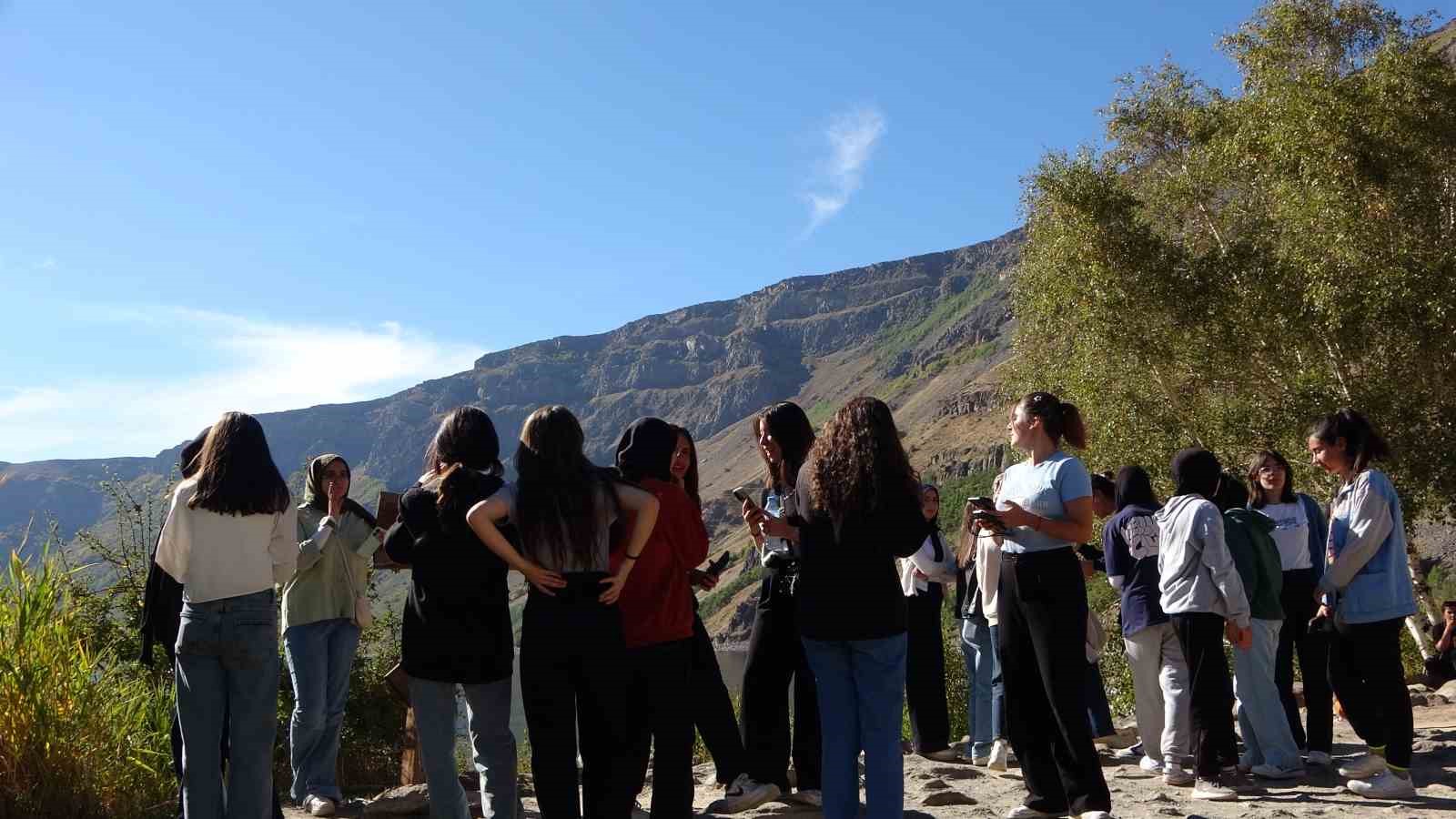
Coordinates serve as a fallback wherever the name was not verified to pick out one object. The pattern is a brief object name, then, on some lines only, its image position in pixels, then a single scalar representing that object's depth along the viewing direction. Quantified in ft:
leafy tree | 59.98
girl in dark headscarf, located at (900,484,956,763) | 24.72
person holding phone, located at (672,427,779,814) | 18.89
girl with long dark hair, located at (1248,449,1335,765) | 22.95
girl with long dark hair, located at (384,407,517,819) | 15.31
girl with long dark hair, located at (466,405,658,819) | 14.43
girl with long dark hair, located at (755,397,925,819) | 15.58
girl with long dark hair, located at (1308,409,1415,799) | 19.45
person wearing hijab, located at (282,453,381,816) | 20.24
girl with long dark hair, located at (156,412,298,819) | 15.44
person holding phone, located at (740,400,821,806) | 18.53
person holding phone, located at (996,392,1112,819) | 16.74
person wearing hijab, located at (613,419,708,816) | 15.21
